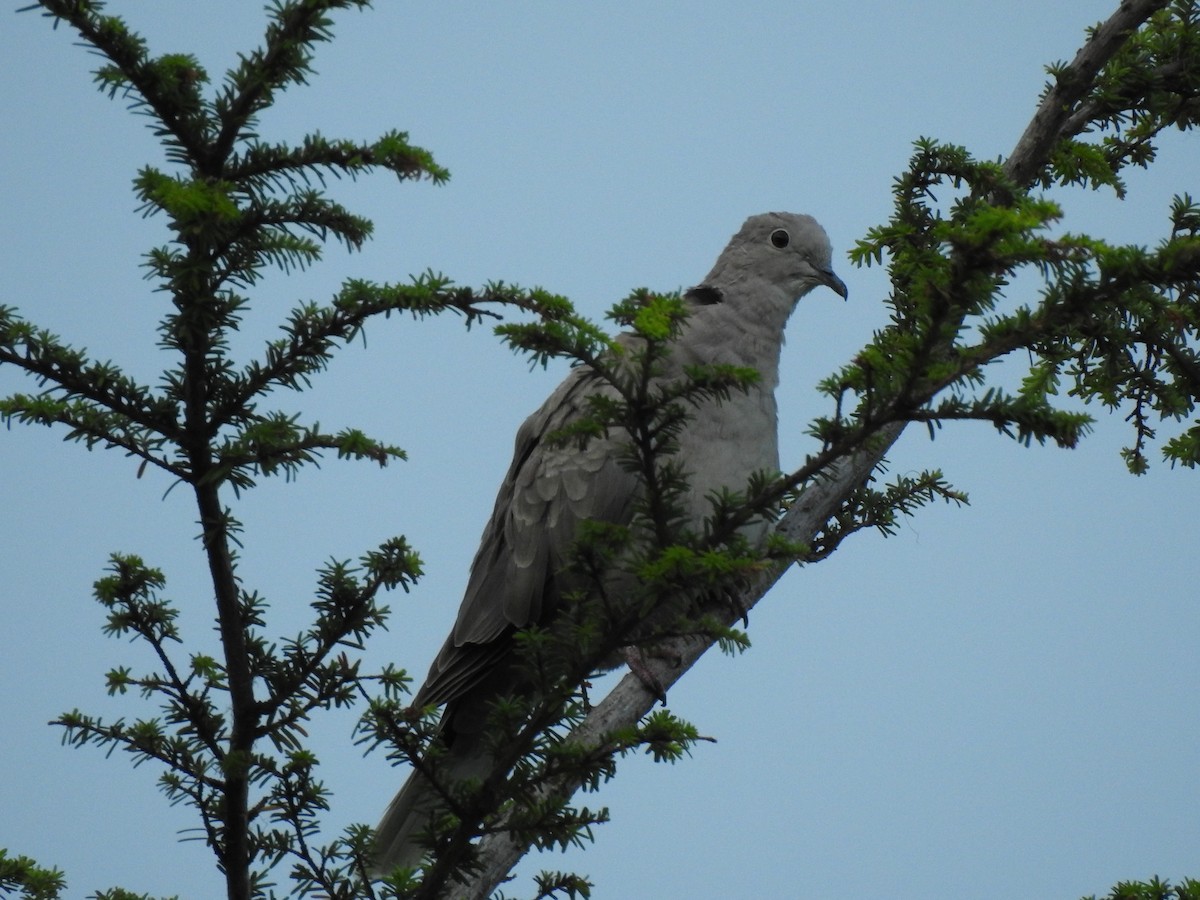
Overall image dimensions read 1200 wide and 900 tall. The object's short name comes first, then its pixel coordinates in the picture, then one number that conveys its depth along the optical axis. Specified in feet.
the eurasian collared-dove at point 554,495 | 30.45
